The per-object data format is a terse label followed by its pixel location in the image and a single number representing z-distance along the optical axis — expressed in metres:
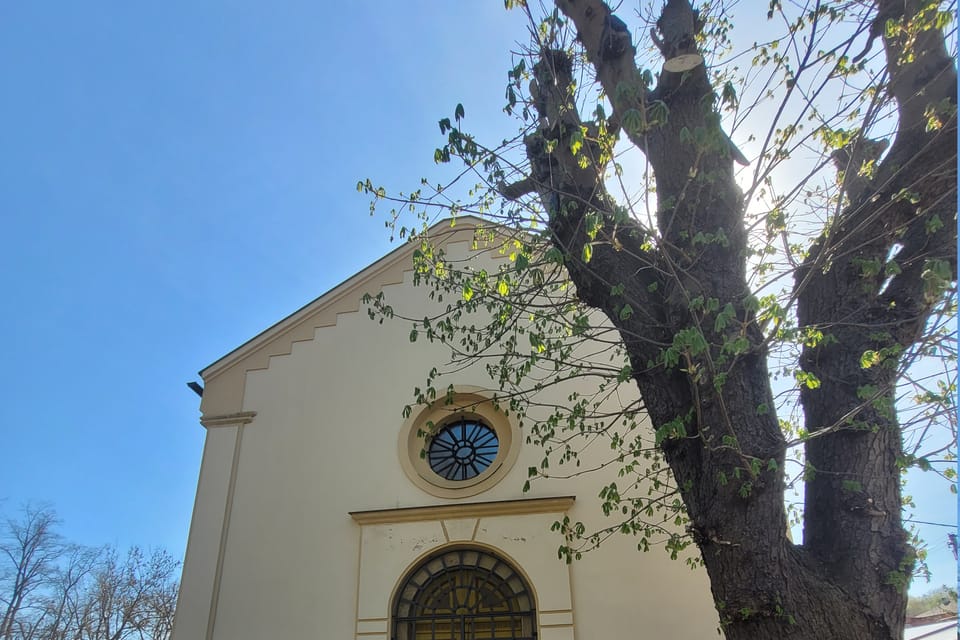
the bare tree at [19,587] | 19.34
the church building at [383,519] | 8.09
